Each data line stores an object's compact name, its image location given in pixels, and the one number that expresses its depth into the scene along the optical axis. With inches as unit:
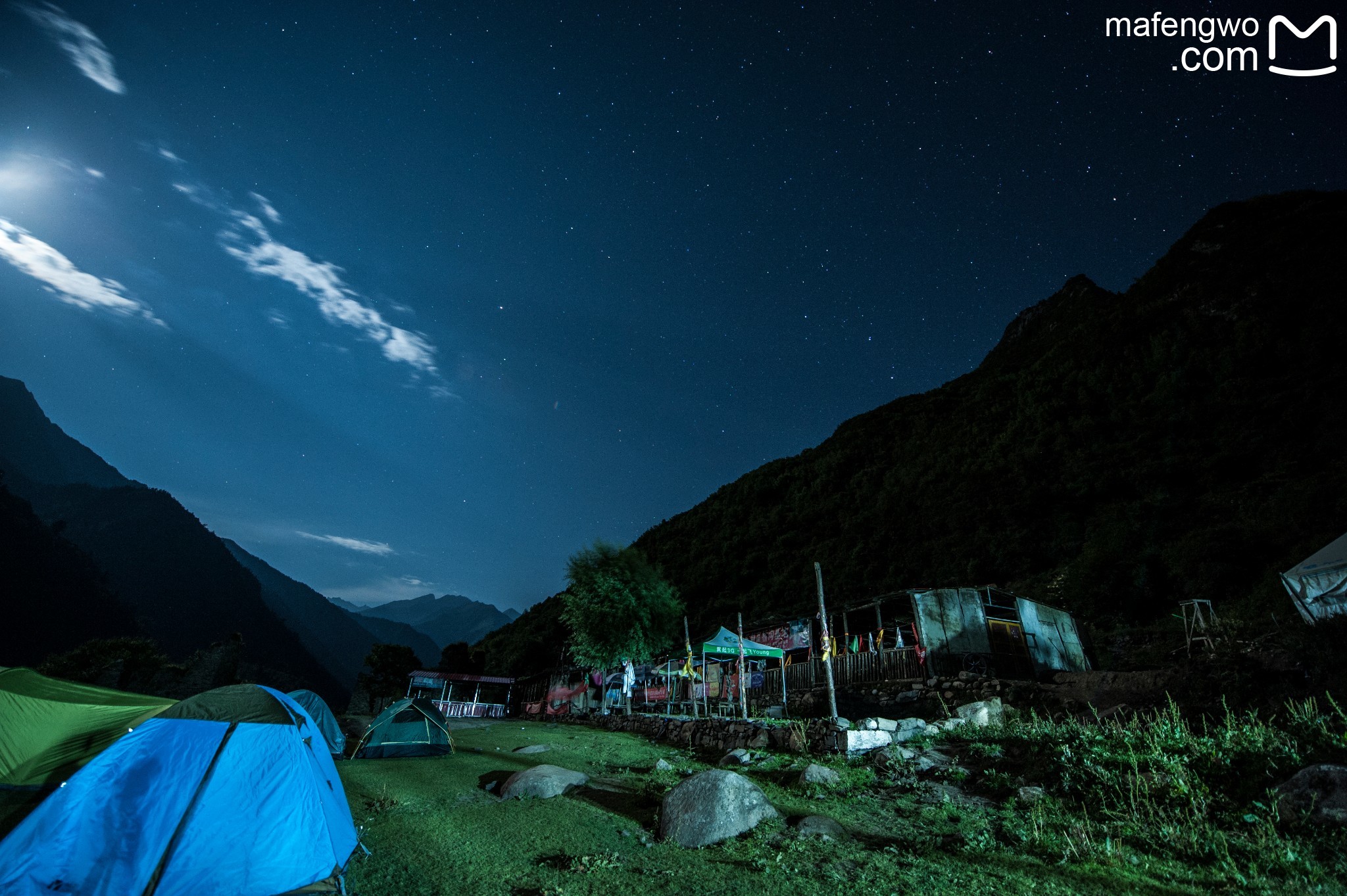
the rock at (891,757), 392.2
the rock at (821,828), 269.4
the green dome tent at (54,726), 235.9
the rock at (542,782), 362.6
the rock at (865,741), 440.8
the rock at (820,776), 362.9
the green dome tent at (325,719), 547.8
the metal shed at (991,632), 749.3
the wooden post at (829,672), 534.8
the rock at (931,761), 382.9
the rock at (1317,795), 220.8
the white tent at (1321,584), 625.6
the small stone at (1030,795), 294.8
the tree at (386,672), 1770.4
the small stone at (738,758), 449.4
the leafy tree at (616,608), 1010.7
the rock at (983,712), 501.0
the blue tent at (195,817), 189.2
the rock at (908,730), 470.3
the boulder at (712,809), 272.5
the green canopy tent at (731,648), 825.5
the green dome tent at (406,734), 564.7
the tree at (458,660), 2102.4
